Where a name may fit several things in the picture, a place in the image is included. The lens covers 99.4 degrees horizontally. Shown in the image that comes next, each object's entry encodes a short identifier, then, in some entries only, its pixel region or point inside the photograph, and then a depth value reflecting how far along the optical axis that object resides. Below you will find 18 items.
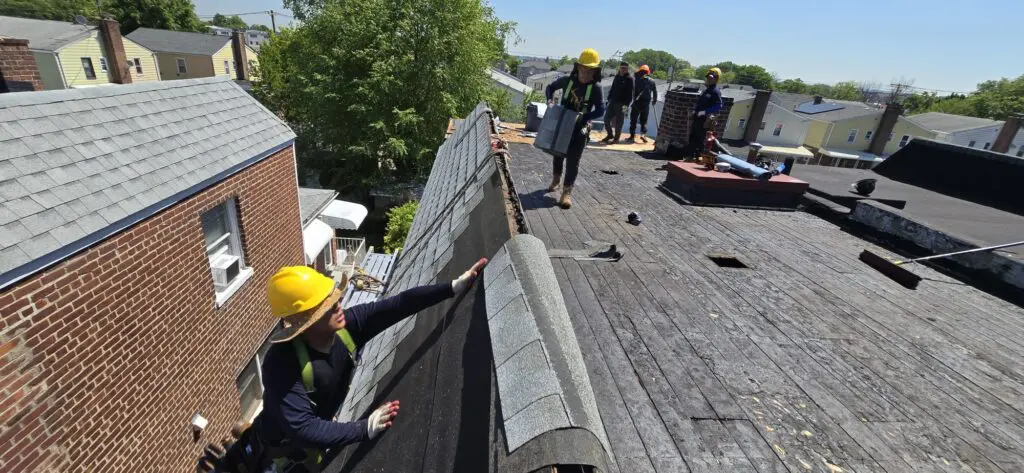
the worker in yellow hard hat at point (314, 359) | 2.22
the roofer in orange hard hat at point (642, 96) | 11.66
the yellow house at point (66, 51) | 29.36
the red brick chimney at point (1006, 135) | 32.38
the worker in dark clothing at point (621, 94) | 9.78
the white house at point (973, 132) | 39.60
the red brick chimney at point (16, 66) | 9.46
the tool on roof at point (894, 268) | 4.48
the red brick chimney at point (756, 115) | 31.60
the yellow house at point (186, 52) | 38.97
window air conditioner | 7.74
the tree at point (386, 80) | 19.53
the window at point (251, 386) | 8.86
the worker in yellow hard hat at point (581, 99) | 5.42
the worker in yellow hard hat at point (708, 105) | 8.51
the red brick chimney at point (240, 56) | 41.22
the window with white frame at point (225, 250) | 7.64
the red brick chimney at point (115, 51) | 31.45
